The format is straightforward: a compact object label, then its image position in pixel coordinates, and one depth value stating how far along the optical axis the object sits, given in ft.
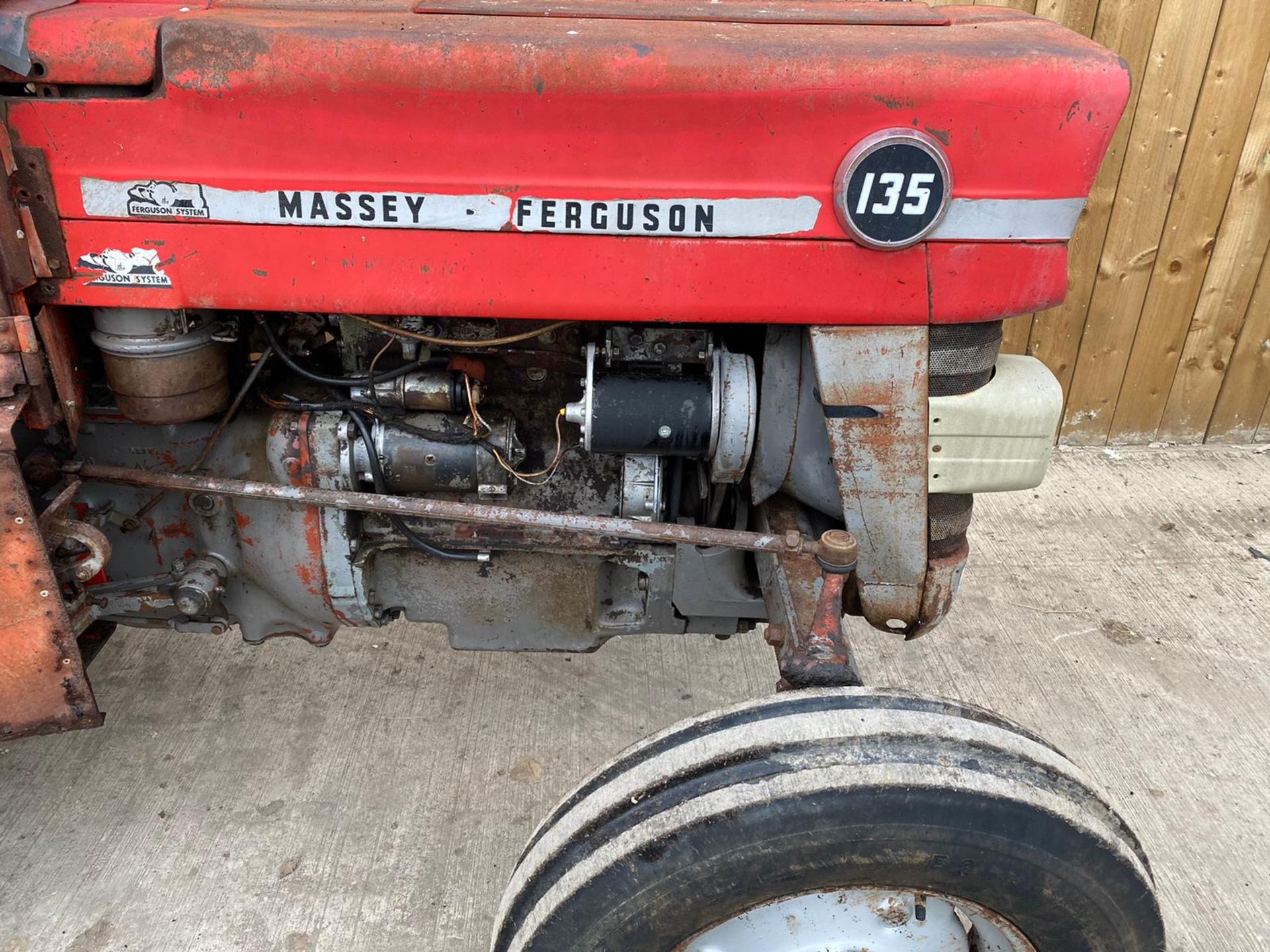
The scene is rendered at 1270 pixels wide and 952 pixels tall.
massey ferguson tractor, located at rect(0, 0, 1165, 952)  4.61
